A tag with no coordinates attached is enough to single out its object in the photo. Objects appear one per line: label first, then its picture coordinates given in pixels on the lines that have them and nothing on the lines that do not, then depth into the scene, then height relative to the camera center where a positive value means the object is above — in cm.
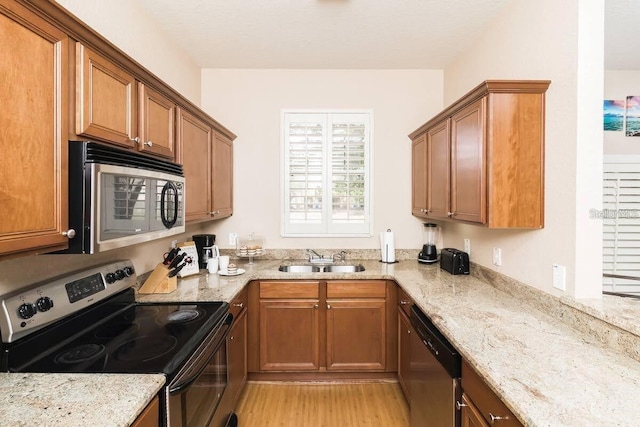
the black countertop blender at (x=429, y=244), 299 -30
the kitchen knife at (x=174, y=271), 206 -38
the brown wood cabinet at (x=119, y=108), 121 +47
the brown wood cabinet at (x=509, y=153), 172 +32
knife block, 204 -45
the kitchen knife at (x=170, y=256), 209 -29
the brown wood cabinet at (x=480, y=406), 104 -68
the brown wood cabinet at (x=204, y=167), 216 +34
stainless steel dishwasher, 139 -80
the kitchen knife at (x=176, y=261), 208 -32
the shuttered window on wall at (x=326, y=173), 320 +38
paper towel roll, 301 -32
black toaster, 254 -39
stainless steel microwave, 114 +5
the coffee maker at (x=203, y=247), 280 -31
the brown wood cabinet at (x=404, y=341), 218 -92
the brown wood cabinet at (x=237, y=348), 199 -91
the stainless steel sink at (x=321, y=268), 303 -52
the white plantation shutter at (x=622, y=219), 277 -5
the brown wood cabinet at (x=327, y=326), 260 -92
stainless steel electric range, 115 -55
